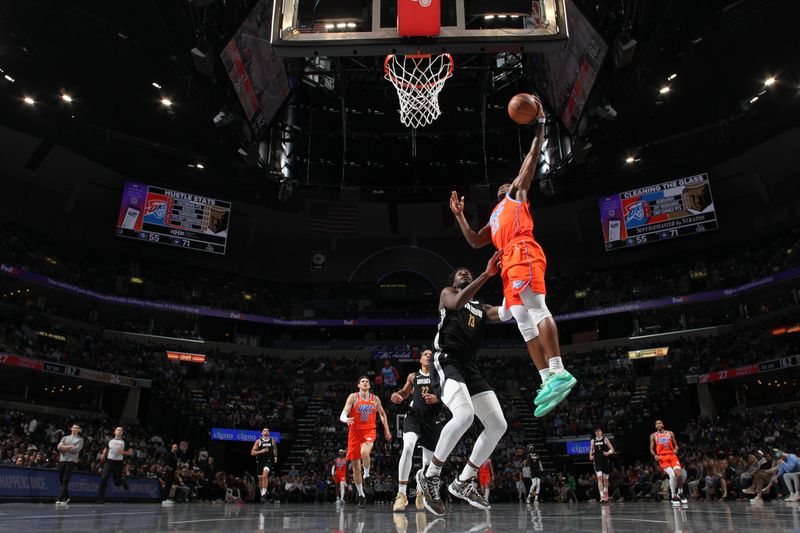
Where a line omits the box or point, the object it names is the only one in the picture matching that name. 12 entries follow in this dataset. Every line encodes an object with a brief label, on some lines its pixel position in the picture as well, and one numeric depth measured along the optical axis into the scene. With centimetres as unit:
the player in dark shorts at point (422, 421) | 869
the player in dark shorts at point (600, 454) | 1516
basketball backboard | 722
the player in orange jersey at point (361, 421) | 1046
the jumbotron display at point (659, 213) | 2797
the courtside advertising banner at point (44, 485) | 1237
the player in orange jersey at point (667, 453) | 1217
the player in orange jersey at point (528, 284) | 482
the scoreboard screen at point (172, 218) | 2889
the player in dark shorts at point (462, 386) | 610
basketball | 515
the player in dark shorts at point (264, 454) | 1464
